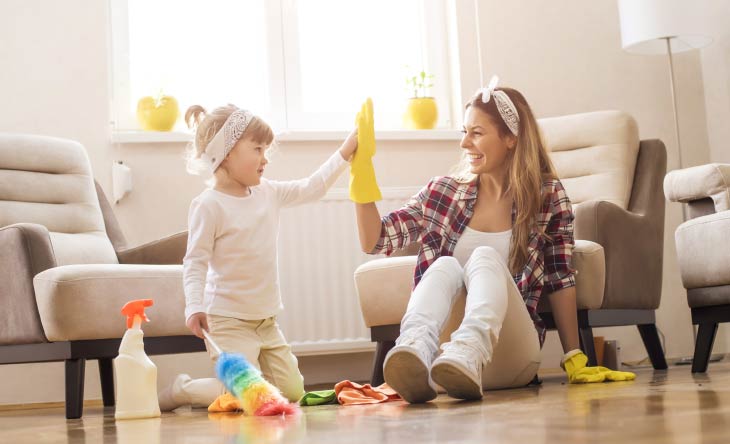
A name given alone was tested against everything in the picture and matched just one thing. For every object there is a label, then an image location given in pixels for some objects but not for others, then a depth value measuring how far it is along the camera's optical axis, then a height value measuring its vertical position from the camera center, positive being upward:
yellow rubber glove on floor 2.06 -0.27
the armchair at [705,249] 2.31 -0.01
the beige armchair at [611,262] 2.52 -0.02
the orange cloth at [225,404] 1.94 -0.28
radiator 3.46 -0.03
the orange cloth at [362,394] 1.87 -0.27
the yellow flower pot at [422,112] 3.76 +0.61
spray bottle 1.85 -0.19
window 3.68 +0.89
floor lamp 3.52 +0.86
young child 2.19 +0.07
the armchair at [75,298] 2.27 -0.04
